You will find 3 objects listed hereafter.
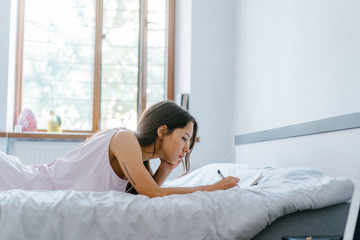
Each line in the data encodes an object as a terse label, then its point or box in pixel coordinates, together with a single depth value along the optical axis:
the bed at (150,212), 1.22
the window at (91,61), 3.83
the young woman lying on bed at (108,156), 1.71
